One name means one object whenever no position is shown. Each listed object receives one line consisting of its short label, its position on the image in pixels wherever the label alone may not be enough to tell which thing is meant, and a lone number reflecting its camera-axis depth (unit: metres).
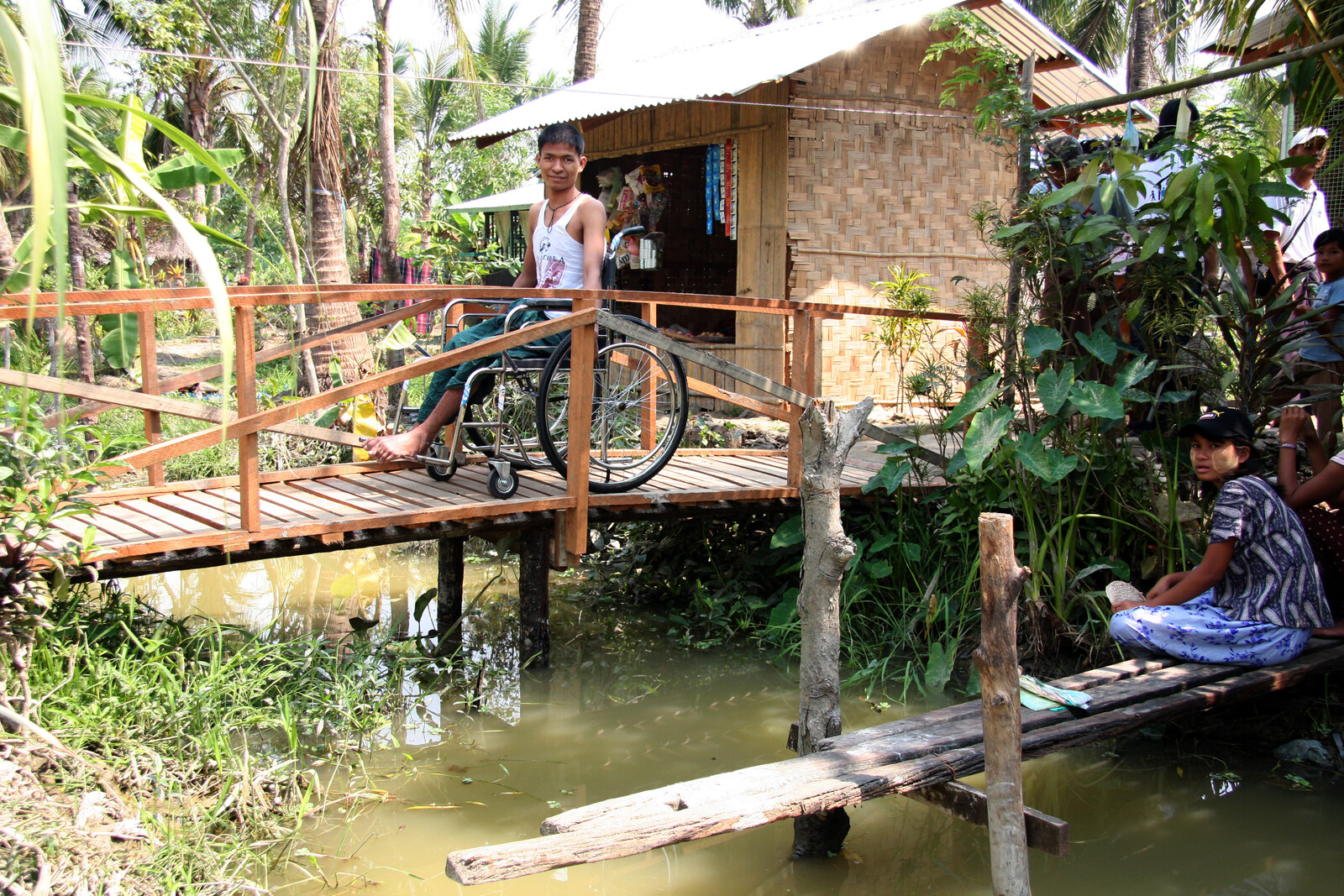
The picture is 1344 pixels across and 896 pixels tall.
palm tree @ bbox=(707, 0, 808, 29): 21.09
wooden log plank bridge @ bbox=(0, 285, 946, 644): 3.51
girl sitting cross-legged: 3.49
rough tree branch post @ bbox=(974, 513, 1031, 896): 2.51
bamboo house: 7.41
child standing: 4.14
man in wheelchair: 4.30
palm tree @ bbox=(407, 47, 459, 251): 22.72
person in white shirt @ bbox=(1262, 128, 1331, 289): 4.35
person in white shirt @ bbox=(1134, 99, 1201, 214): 4.31
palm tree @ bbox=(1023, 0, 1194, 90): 13.84
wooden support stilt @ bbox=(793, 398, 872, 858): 3.05
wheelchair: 4.17
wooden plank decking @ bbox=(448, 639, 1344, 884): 2.20
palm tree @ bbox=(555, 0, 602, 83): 11.98
